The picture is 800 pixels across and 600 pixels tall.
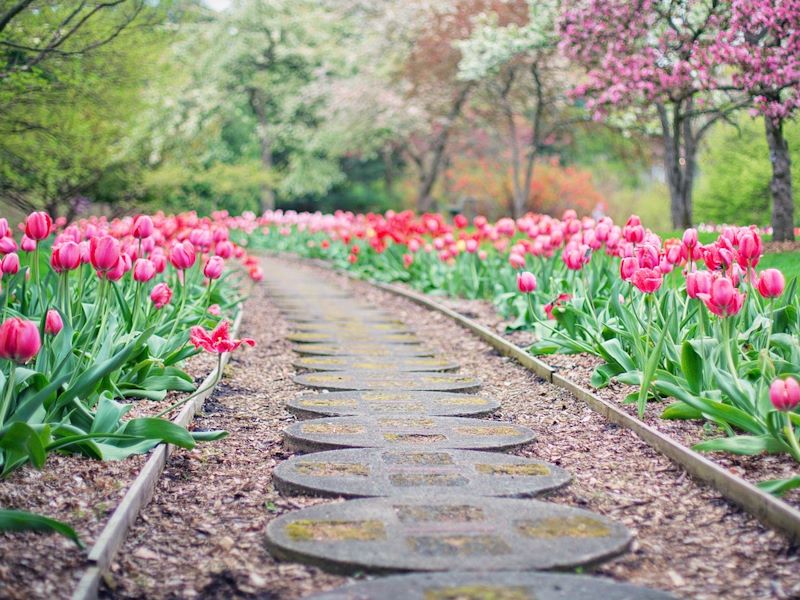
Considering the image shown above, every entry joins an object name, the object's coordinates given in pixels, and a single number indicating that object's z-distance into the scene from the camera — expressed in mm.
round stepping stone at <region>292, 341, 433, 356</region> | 8000
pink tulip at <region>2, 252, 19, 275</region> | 4895
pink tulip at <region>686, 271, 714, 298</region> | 4273
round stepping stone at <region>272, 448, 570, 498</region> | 4000
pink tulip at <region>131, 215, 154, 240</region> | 5949
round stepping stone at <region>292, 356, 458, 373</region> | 7219
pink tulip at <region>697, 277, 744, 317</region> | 4066
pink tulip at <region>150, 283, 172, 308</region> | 5625
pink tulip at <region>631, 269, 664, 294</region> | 4891
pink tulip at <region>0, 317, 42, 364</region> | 3266
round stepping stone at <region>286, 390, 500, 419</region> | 5574
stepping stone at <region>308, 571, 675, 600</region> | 2869
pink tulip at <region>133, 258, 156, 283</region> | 5566
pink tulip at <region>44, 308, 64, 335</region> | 4340
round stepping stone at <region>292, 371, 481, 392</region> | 6406
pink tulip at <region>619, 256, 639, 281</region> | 5242
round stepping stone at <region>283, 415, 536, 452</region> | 4781
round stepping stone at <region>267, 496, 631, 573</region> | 3180
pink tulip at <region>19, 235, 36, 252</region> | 5855
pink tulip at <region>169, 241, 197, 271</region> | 5711
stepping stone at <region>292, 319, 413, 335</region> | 9523
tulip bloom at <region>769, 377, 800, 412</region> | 3441
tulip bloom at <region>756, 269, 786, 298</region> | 4200
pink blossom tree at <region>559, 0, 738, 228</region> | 12664
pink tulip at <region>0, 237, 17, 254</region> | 5298
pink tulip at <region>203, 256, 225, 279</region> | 5949
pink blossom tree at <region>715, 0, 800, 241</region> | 10969
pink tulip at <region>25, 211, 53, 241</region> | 5105
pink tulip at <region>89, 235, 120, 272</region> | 4691
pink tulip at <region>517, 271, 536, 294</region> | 6555
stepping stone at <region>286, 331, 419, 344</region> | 8797
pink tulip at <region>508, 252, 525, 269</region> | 7902
